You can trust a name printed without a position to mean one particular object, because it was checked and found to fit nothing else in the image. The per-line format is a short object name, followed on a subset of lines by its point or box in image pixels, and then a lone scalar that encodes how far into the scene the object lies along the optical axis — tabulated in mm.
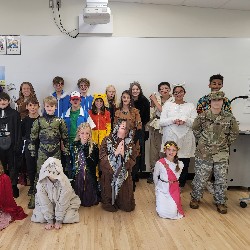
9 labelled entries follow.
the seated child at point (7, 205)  2277
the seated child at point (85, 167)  2596
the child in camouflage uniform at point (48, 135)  2565
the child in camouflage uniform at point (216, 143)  2507
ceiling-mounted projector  2950
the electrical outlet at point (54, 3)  3327
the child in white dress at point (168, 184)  2434
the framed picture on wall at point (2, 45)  3327
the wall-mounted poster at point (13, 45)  3339
